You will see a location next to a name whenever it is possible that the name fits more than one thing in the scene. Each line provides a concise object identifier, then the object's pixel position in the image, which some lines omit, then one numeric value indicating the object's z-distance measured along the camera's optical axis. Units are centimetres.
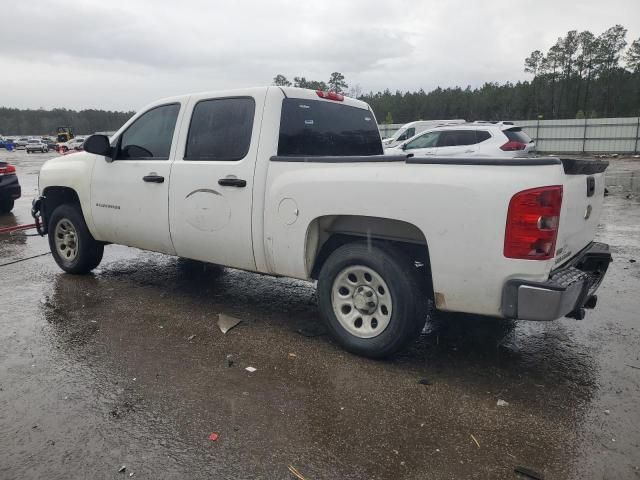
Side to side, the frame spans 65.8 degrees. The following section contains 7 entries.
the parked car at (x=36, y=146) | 5616
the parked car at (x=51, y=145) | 6317
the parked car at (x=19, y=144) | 7138
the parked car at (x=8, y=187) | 1088
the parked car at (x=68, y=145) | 5015
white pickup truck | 298
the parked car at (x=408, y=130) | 1858
